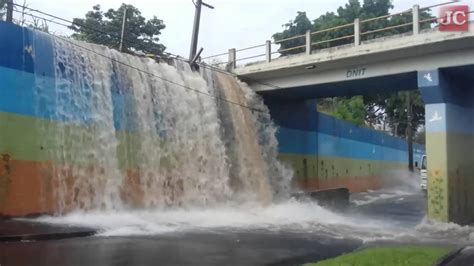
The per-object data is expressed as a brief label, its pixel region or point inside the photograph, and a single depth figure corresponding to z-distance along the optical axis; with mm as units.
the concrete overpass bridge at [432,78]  18422
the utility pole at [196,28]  22389
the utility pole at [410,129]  41094
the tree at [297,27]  47719
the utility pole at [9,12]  16594
